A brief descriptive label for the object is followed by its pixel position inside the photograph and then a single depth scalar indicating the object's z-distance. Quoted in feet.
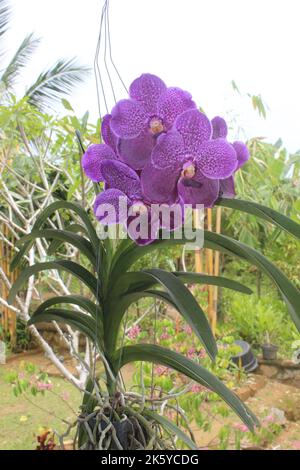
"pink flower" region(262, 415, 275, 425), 4.86
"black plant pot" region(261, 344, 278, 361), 9.34
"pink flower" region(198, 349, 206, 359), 3.91
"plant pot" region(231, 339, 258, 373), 8.69
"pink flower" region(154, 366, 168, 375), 3.72
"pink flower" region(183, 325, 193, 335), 4.62
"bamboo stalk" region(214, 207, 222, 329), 7.33
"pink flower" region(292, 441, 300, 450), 5.71
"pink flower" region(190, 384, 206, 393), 3.62
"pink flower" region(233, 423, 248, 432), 4.29
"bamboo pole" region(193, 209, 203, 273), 6.49
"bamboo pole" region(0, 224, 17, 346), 9.71
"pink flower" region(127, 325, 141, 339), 3.81
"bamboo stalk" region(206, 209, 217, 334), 7.14
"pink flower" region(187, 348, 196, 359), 3.55
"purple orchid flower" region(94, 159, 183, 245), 1.39
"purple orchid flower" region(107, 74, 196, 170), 1.39
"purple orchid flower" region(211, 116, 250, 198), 1.48
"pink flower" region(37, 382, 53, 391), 3.57
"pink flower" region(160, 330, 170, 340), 4.11
